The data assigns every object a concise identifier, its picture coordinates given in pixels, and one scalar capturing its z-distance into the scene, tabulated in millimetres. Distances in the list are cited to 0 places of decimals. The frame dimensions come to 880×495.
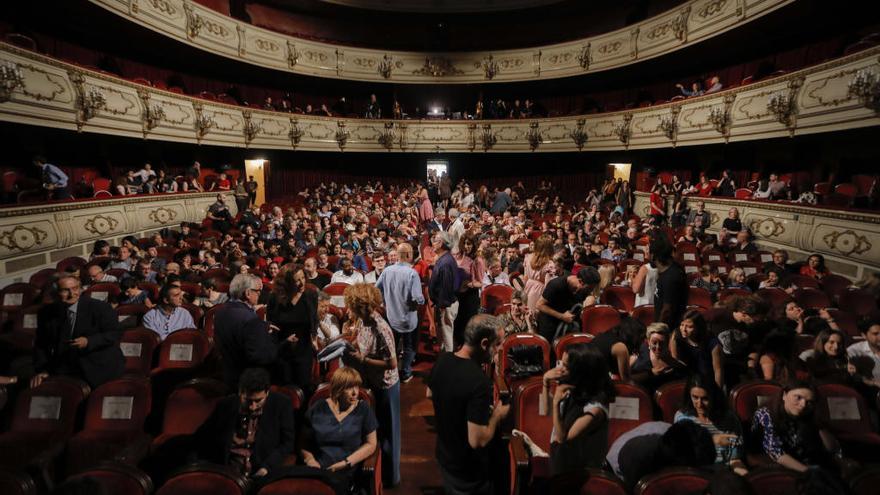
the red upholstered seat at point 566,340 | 3333
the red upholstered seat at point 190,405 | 2869
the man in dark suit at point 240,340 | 2725
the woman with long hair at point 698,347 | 2740
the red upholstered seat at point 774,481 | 1874
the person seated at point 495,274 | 5492
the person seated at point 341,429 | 2383
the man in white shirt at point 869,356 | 3240
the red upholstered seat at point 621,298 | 5160
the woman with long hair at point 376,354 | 2840
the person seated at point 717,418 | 2266
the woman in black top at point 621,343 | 2828
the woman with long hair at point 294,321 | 3156
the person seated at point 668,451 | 2096
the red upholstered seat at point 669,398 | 2699
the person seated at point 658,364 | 2836
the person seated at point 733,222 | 8498
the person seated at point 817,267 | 6129
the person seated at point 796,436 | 2342
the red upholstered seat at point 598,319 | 4188
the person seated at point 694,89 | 11512
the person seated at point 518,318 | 3996
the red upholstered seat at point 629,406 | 2639
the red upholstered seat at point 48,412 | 2797
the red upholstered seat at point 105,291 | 4840
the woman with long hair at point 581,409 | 1984
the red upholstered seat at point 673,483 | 1859
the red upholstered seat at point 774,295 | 4871
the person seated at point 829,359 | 3234
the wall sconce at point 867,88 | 6305
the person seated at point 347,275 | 5367
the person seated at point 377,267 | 5477
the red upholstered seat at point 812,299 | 4852
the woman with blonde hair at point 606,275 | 5215
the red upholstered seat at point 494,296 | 5041
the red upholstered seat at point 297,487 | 1836
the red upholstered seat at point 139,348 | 3666
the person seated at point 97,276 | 5480
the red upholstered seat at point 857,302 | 4738
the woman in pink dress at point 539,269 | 4225
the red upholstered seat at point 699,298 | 4979
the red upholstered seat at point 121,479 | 1904
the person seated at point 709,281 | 5547
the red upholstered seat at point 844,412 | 2885
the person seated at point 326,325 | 3676
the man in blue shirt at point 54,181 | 7387
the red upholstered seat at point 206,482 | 1875
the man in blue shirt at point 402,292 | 3955
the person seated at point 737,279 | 5680
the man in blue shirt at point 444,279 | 4355
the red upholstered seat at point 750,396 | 2756
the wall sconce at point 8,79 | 6250
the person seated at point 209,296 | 4981
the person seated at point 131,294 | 4730
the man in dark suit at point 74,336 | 3057
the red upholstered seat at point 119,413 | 2789
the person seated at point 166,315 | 4027
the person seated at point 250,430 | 2348
